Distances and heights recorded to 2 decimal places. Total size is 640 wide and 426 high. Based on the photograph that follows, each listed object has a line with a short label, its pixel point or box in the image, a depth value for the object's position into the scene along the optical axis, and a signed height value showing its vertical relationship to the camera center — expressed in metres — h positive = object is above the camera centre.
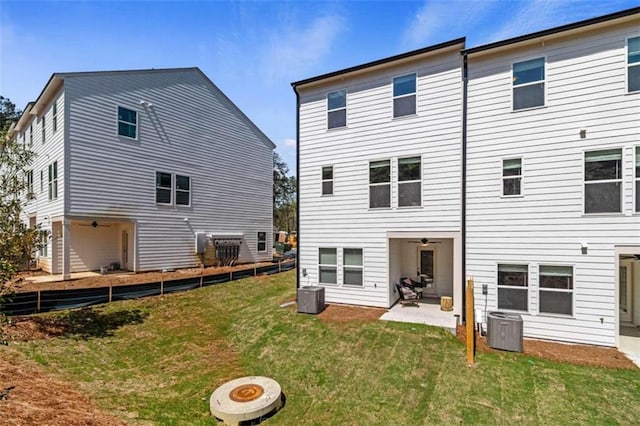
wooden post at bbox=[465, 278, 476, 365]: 7.14 -2.68
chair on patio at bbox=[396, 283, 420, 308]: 10.88 -2.89
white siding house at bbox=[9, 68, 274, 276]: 13.80 +2.30
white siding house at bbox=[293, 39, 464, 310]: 9.74 +1.32
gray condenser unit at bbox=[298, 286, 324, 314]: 10.30 -2.94
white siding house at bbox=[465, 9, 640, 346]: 7.77 +1.04
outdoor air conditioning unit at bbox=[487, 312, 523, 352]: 7.63 -2.97
